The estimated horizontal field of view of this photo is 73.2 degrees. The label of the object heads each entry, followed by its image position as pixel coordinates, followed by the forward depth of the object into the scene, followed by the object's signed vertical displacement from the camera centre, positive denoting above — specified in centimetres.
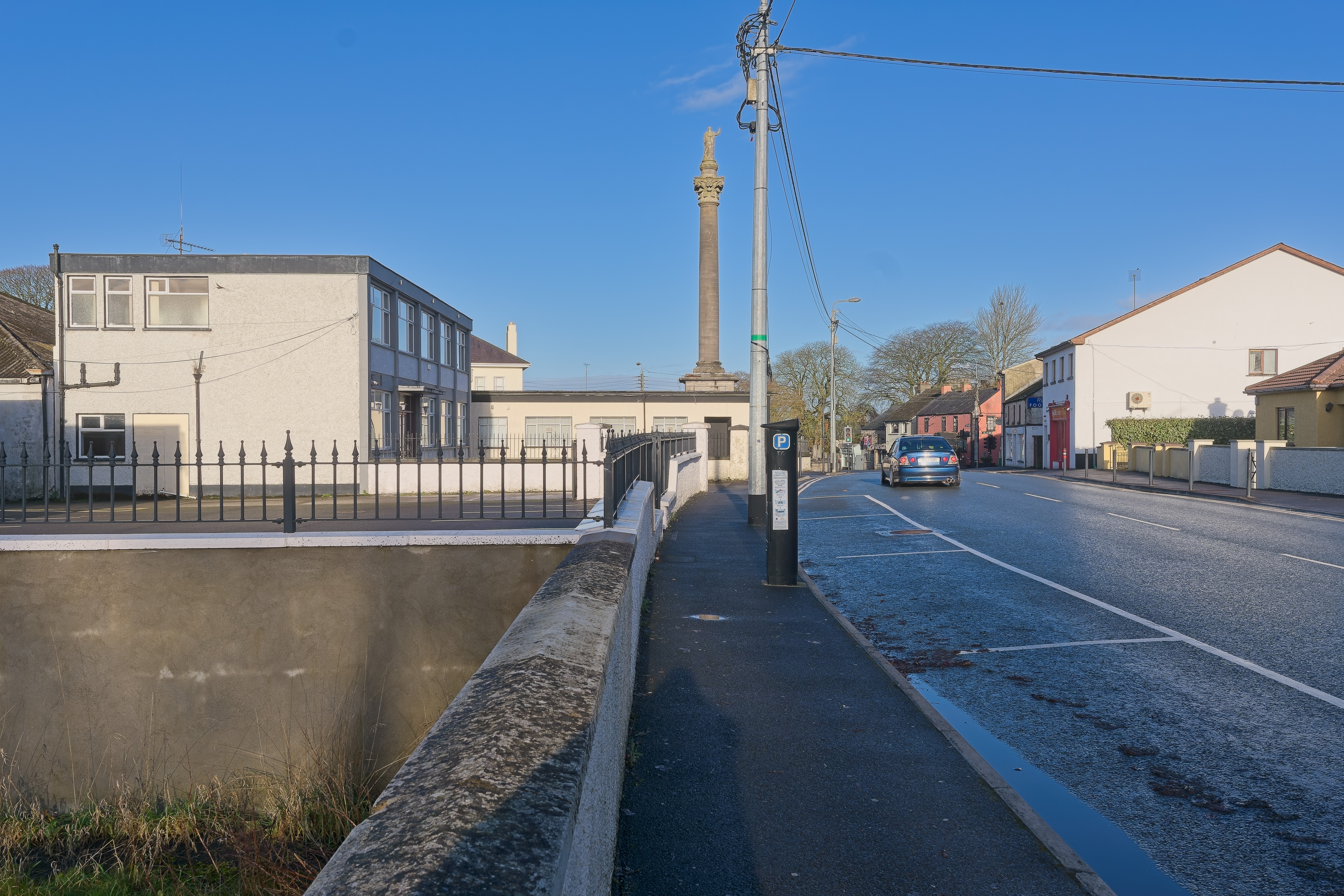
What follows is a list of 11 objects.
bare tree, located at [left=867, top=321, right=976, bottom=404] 7381 +693
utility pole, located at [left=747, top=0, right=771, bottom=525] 1577 +272
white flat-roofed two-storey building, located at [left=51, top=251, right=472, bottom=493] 2567 +265
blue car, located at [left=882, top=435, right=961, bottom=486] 2616 -56
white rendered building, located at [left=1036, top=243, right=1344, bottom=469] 4300 +485
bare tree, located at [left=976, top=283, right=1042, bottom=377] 6719 +822
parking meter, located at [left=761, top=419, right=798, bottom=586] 982 -82
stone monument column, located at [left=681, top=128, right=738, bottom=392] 4084 +699
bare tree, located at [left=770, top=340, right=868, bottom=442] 7281 +496
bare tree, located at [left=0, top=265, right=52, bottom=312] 4494 +816
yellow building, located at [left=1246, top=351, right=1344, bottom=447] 2712 +119
